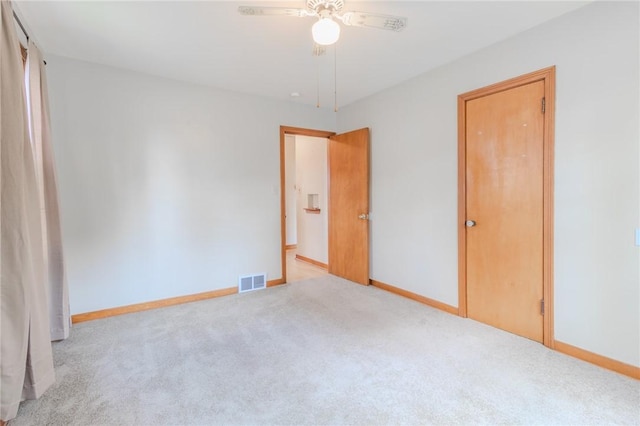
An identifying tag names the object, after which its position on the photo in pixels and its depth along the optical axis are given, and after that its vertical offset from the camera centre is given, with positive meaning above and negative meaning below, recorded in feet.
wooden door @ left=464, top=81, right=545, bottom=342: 8.22 -0.29
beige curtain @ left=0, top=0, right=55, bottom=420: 4.99 -0.52
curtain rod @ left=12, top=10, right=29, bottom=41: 6.84 +4.27
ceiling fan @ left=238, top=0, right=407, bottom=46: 5.99 +3.72
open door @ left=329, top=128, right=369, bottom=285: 13.62 -0.20
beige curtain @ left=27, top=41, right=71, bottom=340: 7.82 -0.04
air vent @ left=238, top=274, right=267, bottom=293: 12.91 -3.39
